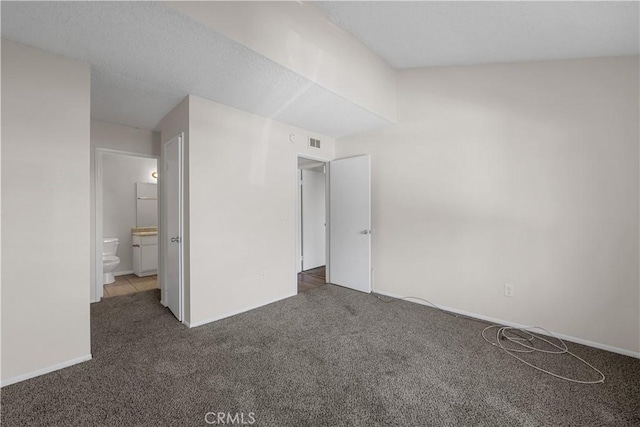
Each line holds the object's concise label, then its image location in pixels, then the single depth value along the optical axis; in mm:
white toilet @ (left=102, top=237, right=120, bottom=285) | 4090
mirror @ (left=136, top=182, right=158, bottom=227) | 5155
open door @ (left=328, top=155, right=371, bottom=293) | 3771
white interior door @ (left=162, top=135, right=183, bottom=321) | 2824
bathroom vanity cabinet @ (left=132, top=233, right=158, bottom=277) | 4773
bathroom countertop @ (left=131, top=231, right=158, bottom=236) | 4799
